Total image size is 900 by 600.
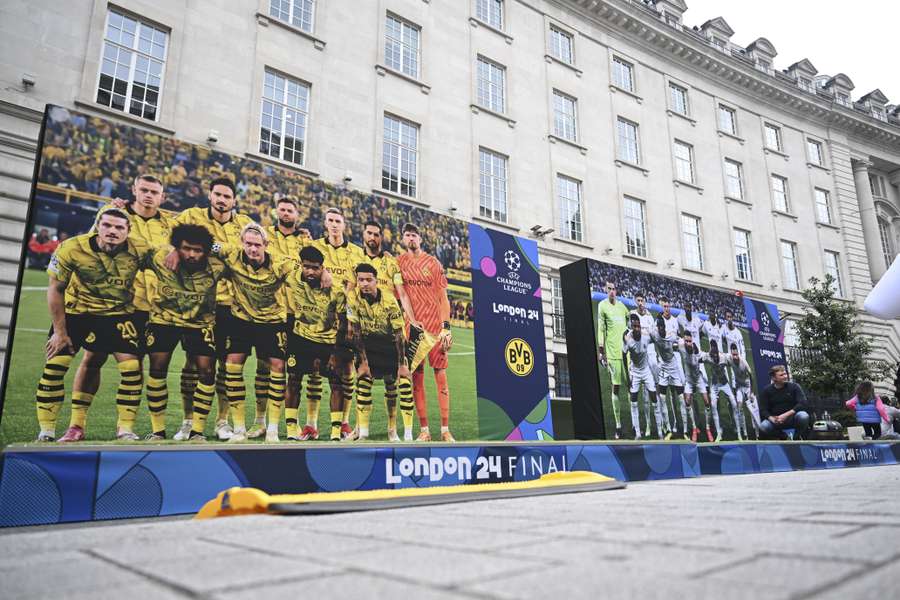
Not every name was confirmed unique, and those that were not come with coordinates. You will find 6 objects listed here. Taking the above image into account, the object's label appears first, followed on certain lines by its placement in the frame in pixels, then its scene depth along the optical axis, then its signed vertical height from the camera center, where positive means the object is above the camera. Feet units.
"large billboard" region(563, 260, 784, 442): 42.60 +6.12
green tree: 77.92 +10.63
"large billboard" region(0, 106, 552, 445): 25.23 +6.36
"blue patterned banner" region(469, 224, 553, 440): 38.34 +6.29
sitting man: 41.42 +1.53
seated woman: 44.01 +1.49
